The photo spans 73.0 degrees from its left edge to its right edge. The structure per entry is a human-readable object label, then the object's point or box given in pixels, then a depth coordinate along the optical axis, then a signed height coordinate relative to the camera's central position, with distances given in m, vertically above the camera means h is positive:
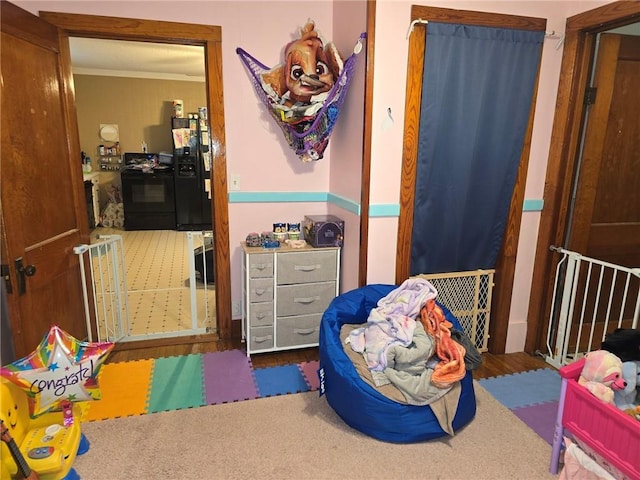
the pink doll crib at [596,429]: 1.54 -1.03
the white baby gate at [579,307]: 2.71 -0.99
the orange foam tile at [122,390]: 2.26 -1.35
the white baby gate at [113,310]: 2.78 -1.13
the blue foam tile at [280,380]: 2.48 -1.34
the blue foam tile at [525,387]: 2.39 -1.32
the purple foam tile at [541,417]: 2.13 -1.33
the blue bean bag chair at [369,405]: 1.97 -1.16
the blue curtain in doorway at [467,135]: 2.38 +0.11
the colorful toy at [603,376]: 1.72 -0.87
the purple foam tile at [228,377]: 2.42 -1.34
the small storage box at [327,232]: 2.79 -0.51
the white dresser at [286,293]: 2.74 -0.90
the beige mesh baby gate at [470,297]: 2.76 -0.92
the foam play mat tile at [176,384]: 2.34 -1.35
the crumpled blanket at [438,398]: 1.98 -1.10
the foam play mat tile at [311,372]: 2.54 -1.34
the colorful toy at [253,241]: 2.83 -0.58
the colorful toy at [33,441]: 1.56 -1.16
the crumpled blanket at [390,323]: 2.09 -0.84
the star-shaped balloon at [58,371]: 1.65 -0.86
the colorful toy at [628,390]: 1.79 -0.94
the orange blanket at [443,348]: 1.99 -0.92
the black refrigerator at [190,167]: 6.47 -0.27
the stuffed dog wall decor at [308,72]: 2.62 +0.47
